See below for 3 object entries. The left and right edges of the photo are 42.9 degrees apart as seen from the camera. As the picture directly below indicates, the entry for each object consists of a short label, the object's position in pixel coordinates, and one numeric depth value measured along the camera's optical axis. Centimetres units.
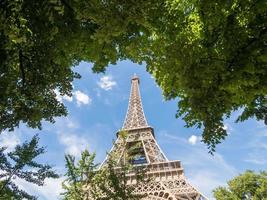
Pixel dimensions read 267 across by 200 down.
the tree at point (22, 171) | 1895
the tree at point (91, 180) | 1375
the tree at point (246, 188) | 3130
